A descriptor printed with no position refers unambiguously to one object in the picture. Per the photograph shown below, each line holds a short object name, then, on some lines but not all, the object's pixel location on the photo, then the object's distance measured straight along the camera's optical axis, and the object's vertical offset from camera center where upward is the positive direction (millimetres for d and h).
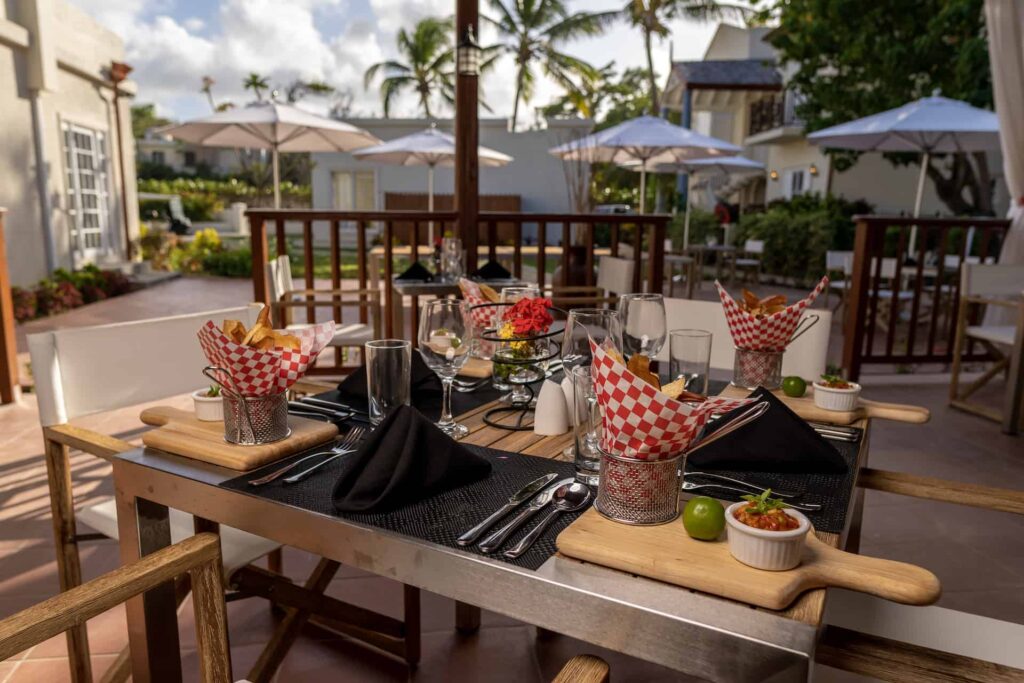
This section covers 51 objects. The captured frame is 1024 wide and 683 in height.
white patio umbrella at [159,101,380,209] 6586 +854
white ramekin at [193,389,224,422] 1316 -350
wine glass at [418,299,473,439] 1391 -230
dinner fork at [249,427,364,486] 1093 -395
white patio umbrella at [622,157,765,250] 10812 +1009
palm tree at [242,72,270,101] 23016 +4322
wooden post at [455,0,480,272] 4508 +499
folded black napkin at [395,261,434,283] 4348 -317
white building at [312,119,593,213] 16141 +1141
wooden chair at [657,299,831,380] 2035 -320
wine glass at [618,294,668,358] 1584 -218
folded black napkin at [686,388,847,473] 1169 -361
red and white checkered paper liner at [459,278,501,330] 1713 -224
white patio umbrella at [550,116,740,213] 7434 +896
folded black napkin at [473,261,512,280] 4191 -288
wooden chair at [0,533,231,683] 830 -484
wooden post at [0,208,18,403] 4156 -770
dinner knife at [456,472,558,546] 906 -391
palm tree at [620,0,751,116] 17406 +5215
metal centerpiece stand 1501 -298
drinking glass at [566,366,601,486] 1109 -328
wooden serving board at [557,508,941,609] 758 -374
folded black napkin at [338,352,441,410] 1541 -356
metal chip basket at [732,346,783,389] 1683 -328
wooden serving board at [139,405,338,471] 1151 -375
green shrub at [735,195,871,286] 11055 -93
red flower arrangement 1483 -192
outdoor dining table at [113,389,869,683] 728 -421
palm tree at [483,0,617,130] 18750 +4996
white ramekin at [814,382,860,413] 1506 -351
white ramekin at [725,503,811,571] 783 -348
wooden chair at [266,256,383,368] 3939 -497
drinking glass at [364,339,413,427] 1283 -279
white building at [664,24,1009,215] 12984 +2370
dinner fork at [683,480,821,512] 1016 -390
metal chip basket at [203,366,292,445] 1191 -332
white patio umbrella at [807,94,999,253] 6160 +946
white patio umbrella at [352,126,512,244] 8430 +853
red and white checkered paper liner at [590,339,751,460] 871 -231
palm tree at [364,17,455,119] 20531 +4424
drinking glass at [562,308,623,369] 1351 -204
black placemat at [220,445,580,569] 917 -398
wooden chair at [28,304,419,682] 1546 -456
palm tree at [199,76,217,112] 28120 +5039
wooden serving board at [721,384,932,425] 1482 -378
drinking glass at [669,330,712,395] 1486 -268
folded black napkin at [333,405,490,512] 999 -358
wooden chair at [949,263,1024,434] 3857 -567
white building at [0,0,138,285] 8328 +967
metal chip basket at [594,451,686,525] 903 -332
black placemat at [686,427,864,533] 995 -393
